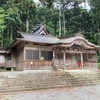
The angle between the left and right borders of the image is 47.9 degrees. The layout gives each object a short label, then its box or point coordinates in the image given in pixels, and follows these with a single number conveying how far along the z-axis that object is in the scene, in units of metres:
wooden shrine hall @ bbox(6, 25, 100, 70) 12.10
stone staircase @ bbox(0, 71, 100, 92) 7.64
